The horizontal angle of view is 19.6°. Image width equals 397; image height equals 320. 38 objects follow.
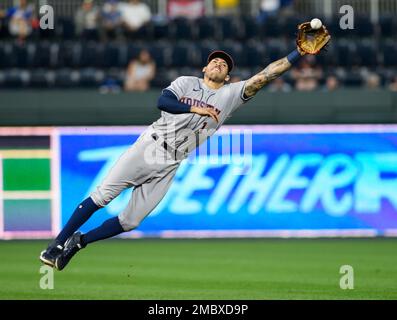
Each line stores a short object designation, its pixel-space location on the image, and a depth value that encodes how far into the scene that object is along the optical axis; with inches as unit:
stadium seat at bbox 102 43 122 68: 703.1
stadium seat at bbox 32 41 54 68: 704.4
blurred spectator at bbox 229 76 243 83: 659.3
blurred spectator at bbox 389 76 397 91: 663.1
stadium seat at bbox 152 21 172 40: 732.7
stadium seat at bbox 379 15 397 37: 744.3
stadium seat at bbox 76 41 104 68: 703.7
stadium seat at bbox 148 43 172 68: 703.7
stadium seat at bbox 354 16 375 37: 740.6
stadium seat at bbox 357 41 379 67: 714.8
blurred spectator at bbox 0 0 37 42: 718.5
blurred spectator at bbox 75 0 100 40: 729.0
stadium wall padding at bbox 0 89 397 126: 598.2
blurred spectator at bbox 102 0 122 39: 725.9
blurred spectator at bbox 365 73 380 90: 684.1
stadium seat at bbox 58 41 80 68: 705.0
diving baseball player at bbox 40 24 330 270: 396.5
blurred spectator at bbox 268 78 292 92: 672.4
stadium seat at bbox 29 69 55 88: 683.4
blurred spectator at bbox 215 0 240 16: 758.5
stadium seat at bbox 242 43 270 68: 699.4
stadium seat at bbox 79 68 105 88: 682.2
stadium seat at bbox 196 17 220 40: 732.0
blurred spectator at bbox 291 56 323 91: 670.5
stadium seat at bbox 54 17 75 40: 727.1
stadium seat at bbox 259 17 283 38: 736.3
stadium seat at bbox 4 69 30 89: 685.9
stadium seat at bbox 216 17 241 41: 733.3
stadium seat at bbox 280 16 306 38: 731.4
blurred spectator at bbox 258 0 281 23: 745.9
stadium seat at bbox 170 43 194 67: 702.5
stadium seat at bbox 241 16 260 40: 735.1
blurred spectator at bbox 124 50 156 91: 670.5
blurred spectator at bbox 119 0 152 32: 730.2
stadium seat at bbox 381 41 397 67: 712.4
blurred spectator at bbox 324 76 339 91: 664.4
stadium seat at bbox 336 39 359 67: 713.6
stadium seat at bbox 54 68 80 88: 681.6
